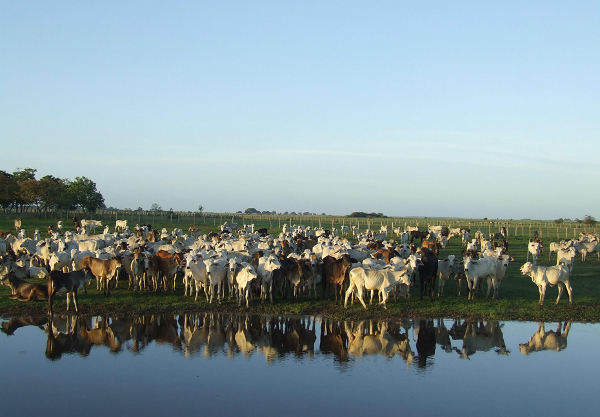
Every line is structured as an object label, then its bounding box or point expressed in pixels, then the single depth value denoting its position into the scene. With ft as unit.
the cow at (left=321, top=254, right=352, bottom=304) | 63.21
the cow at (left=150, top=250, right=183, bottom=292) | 67.97
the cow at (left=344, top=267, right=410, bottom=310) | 58.49
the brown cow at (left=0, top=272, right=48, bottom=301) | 59.62
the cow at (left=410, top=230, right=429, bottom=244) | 146.98
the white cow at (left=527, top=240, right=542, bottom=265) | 106.59
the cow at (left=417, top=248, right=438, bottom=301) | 65.00
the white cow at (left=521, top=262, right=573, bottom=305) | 61.57
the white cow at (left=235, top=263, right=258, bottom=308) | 58.80
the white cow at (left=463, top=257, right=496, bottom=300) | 65.31
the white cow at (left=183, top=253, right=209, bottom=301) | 62.23
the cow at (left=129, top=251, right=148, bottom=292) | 65.77
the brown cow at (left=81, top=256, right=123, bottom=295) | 64.90
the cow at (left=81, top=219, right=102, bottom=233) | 156.23
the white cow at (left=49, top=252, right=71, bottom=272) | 70.38
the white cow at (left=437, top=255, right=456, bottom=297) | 67.62
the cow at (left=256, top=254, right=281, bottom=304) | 61.46
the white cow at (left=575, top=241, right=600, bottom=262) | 112.08
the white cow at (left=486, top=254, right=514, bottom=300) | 65.92
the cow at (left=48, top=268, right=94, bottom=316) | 52.39
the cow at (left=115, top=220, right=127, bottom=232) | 164.97
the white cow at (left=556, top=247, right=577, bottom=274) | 89.13
